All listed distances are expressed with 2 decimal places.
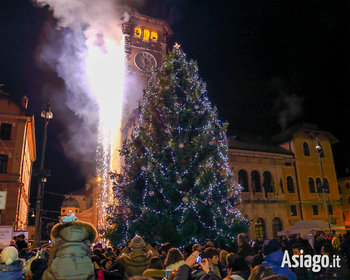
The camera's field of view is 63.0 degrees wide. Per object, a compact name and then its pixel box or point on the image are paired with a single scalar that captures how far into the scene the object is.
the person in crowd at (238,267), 4.44
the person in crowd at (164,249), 7.01
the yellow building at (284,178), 31.36
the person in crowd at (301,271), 5.98
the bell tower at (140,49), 43.62
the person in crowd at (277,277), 2.85
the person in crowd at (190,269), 2.79
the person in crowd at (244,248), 6.81
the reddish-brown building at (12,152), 28.59
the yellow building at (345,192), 54.38
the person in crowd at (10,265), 4.84
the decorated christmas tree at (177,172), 13.40
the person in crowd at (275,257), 4.61
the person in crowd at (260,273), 3.57
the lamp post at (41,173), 14.45
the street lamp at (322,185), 21.96
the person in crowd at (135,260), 5.39
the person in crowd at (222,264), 6.42
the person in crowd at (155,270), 4.38
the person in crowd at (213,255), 5.75
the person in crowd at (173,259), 4.66
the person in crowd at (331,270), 6.85
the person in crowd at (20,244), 8.72
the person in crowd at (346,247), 8.42
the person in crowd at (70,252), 3.75
